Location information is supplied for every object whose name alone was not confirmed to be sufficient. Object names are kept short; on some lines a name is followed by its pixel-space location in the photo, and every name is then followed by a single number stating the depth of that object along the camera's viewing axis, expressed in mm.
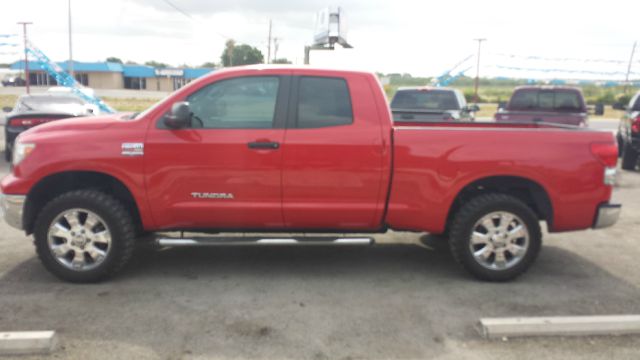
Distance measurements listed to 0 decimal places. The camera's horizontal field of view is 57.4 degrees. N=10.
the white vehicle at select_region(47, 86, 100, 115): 13211
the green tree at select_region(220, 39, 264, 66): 71062
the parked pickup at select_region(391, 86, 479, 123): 13242
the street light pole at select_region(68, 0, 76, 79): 38081
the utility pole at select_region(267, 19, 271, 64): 45931
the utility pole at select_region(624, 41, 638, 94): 48375
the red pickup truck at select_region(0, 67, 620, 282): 4992
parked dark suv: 11859
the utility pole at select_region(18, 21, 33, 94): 34656
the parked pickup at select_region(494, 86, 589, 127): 12047
